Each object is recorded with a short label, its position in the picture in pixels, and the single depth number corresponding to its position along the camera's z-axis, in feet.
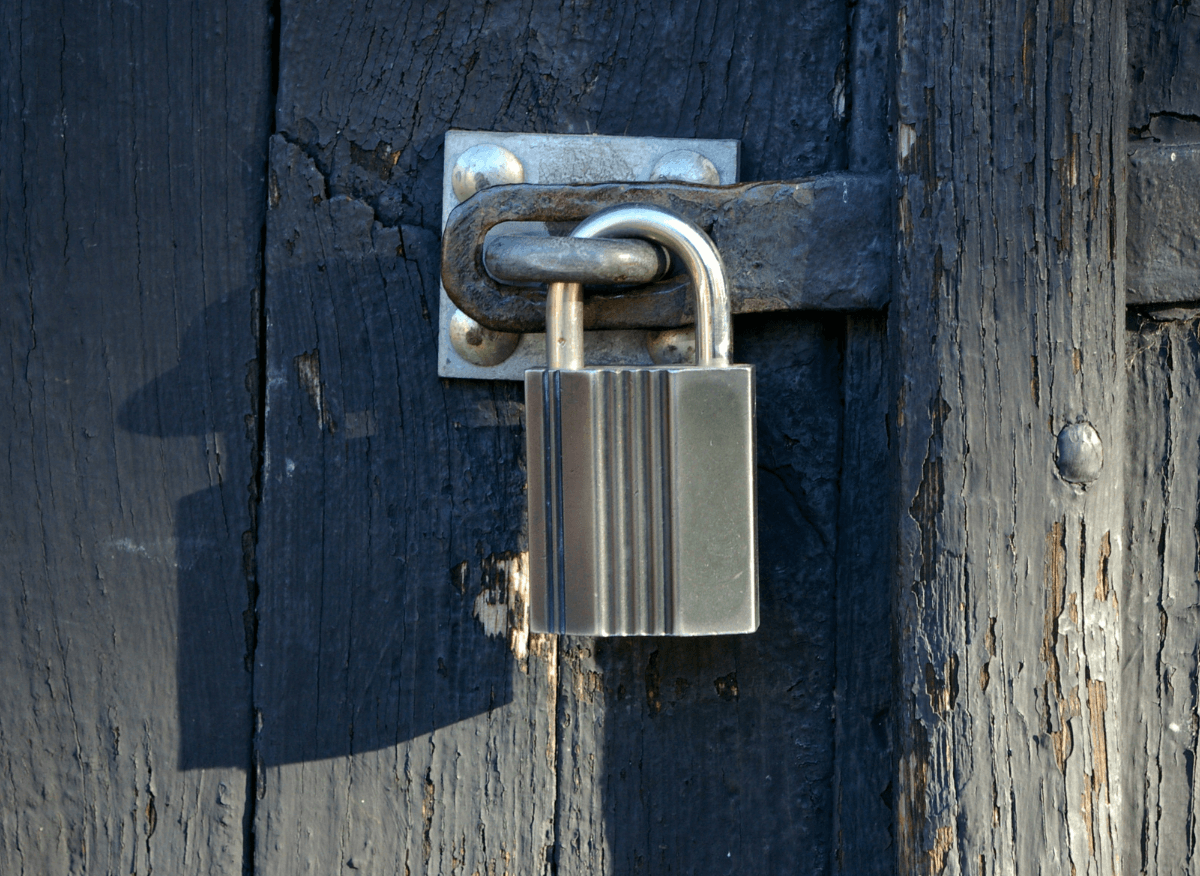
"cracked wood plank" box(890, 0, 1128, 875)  2.15
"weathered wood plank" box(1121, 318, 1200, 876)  2.23
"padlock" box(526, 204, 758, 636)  2.13
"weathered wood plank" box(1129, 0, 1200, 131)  2.22
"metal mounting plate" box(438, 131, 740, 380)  2.25
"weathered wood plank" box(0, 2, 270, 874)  2.26
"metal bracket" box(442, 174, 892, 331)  2.20
